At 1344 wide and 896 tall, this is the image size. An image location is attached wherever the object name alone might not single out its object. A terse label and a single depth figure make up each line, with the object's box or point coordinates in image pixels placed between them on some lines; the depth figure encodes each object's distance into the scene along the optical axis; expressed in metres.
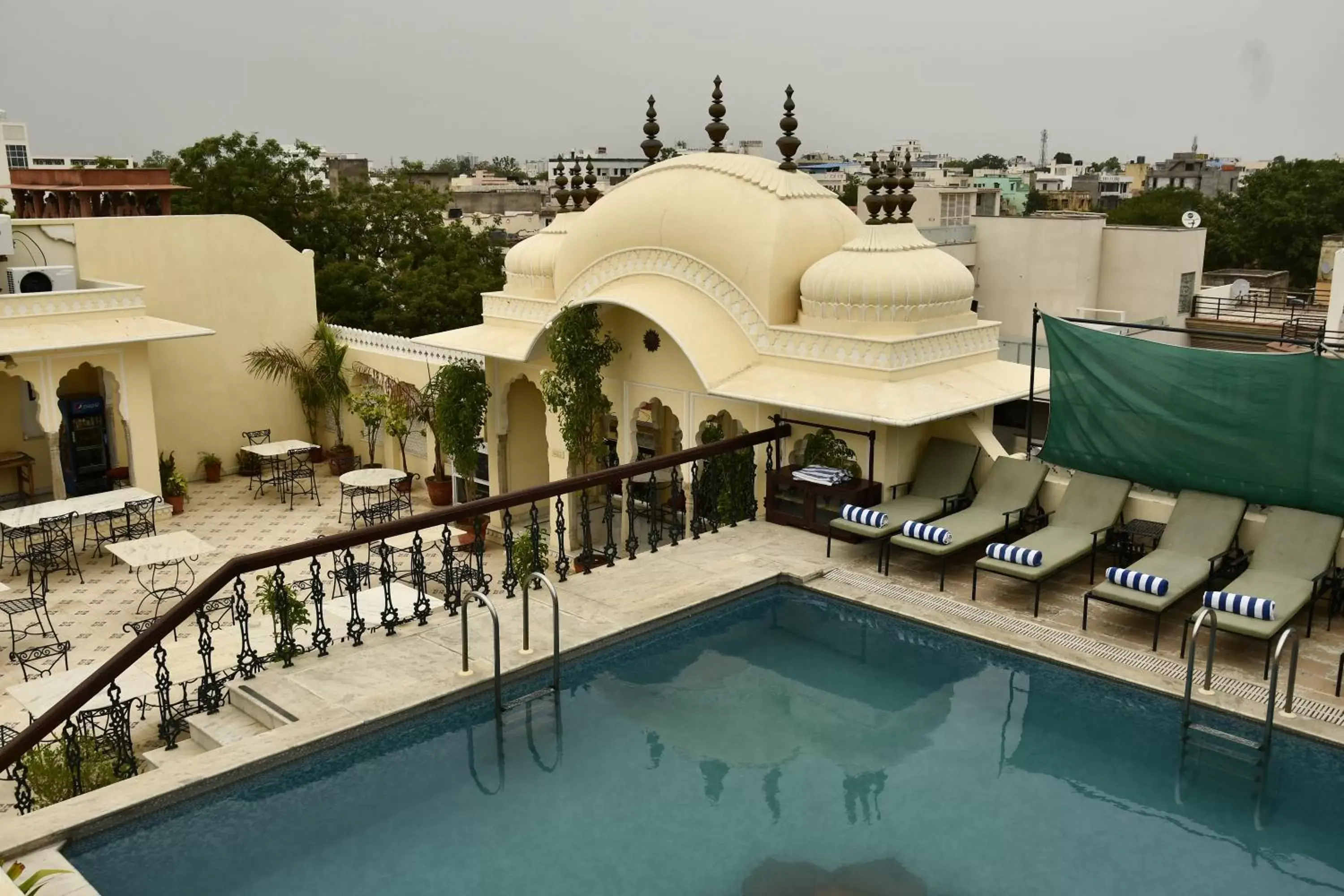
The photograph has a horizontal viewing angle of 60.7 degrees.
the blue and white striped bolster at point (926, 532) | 9.71
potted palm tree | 19.64
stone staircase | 7.52
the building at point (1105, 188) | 88.19
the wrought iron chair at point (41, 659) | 10.52
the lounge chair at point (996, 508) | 9.91
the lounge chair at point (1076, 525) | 9.33
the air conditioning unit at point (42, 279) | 16.88
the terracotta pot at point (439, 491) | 17.30
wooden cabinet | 10.98
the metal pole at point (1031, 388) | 10.83
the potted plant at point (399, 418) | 17.81
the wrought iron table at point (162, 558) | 12.95
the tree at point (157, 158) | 70.44
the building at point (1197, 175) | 88.19
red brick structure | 20.23
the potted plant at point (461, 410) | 15.41
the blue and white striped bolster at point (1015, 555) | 9.16
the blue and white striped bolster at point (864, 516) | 10.20
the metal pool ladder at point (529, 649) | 7.58
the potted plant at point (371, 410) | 18.23
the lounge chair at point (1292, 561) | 8.48
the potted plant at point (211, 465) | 19.03
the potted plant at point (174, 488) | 17.30
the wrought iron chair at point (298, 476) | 18.23
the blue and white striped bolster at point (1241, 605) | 7.91
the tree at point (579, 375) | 13.20
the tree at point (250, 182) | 27.53
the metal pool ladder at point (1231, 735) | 7.16
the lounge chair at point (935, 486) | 10.62
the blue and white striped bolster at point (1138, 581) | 8.45
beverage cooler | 18.00
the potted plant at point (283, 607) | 8.23
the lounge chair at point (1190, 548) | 8.62
